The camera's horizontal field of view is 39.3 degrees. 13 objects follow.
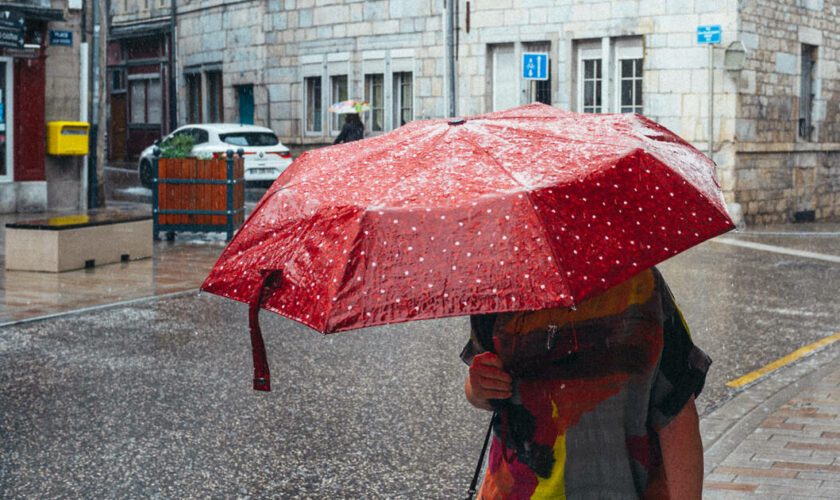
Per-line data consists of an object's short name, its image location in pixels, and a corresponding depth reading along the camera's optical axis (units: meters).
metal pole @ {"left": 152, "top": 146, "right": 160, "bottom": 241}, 15.46
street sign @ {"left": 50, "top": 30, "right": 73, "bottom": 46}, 20.05
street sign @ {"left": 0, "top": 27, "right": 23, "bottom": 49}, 18.92
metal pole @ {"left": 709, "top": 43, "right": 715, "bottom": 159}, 19.31
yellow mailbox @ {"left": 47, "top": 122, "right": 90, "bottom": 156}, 20.08
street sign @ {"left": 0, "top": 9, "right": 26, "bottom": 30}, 18.88
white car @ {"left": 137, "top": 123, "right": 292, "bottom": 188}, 23.98
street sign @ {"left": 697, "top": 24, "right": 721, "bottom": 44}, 19.17
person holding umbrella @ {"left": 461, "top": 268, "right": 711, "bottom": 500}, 2.21
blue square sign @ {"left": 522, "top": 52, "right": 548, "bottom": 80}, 20.55
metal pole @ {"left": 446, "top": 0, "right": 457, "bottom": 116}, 22.55
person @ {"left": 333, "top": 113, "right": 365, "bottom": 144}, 21.09
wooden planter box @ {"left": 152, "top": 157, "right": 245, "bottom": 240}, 15.42
